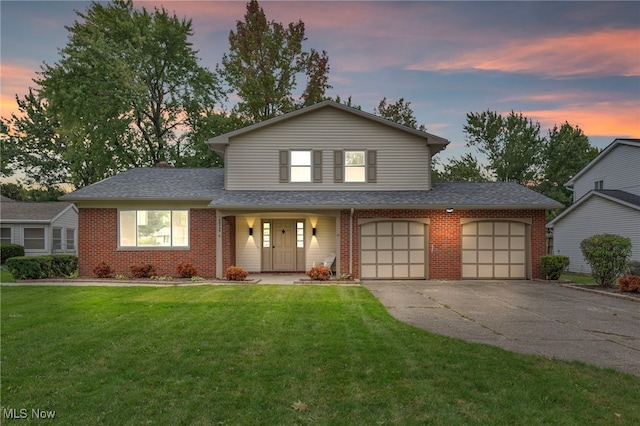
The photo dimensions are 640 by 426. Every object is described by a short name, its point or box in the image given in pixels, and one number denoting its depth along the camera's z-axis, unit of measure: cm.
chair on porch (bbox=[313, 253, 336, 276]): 1688
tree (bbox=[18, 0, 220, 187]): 2566
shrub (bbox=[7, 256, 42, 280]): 1473
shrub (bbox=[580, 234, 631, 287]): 1424
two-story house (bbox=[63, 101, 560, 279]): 1608
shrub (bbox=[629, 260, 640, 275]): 1814
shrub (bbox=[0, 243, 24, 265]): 2462
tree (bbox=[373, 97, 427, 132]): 3656
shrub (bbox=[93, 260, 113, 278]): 1560
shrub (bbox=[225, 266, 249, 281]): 1512
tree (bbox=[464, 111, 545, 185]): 4197
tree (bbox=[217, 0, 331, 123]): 3161
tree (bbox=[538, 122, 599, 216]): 4016
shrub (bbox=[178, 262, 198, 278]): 1564
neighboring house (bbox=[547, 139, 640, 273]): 2049
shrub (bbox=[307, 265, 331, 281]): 1504
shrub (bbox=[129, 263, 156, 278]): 1555
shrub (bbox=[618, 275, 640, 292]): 1322
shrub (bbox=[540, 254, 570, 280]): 1612
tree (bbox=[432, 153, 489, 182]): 4453
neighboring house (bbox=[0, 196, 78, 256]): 2728
